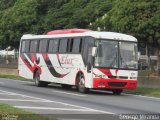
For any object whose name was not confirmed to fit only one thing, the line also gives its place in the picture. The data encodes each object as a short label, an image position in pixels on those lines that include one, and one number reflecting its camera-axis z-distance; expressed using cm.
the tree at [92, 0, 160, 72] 3238
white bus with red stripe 2739
